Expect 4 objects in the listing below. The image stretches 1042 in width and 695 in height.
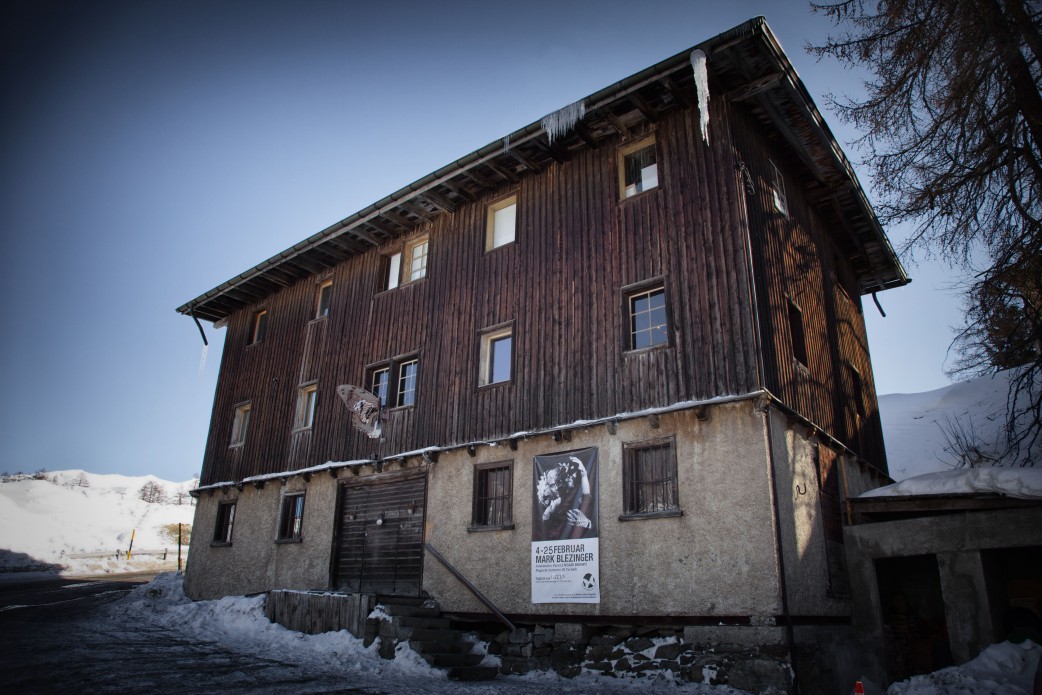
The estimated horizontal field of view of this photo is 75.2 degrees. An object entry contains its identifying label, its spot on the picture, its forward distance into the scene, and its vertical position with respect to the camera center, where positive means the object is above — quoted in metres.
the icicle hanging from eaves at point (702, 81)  12.02 +8.26
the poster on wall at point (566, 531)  11.59 +0.56
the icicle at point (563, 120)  13.86 +8.79
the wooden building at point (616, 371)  10.88 +3.79
